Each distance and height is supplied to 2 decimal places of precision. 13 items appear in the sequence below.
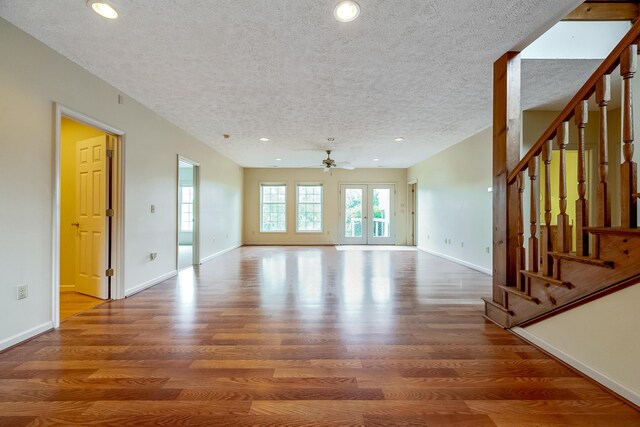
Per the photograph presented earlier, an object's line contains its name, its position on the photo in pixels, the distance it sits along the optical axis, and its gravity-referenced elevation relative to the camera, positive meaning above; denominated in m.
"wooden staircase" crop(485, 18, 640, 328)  1.56 -0.03
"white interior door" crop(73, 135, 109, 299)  3.37 +0.00
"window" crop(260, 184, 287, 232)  9.33 +0.24
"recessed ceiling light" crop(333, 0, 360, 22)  2.00 +1.49
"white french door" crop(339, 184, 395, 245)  9.30 +0.07
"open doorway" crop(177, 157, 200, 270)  8.77 +0.14
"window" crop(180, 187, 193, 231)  9.18 +0.36
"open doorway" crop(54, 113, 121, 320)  3.37 +0.04
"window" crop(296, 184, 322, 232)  9.34 +0.27
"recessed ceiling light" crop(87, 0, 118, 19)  1.98 +1.48
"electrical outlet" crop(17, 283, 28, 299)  2.26 -0.60
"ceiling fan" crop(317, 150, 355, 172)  6.47 +1.23
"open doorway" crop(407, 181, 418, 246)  8.96 +0.04
